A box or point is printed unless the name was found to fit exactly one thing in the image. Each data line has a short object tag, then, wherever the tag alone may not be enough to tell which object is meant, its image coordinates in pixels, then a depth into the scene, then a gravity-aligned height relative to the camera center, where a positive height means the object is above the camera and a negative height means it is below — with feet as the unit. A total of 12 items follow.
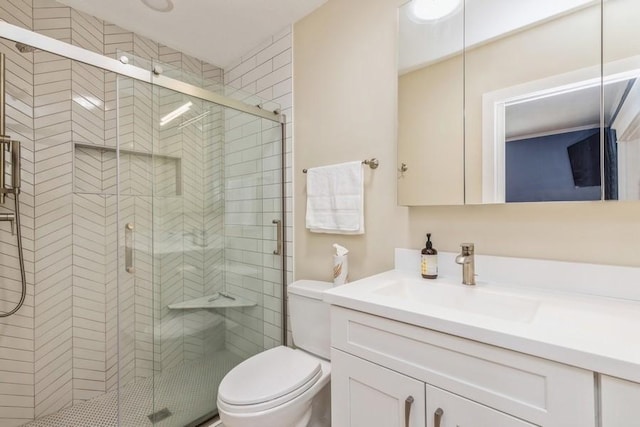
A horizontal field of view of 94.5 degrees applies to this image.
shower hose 5.17 -0.84
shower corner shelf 5.39 -1.71
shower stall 5.04 -0.48
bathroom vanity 2.02 -1.13
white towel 5.12 +0.28
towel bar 5.01 +0.88
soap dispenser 4.14 -0.70
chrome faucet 3.76 -0.63
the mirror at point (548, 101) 3.03 +1.32
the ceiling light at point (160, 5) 5.72 +4.13
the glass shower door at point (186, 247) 5.02 -0.62
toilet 3.81 -2.39
